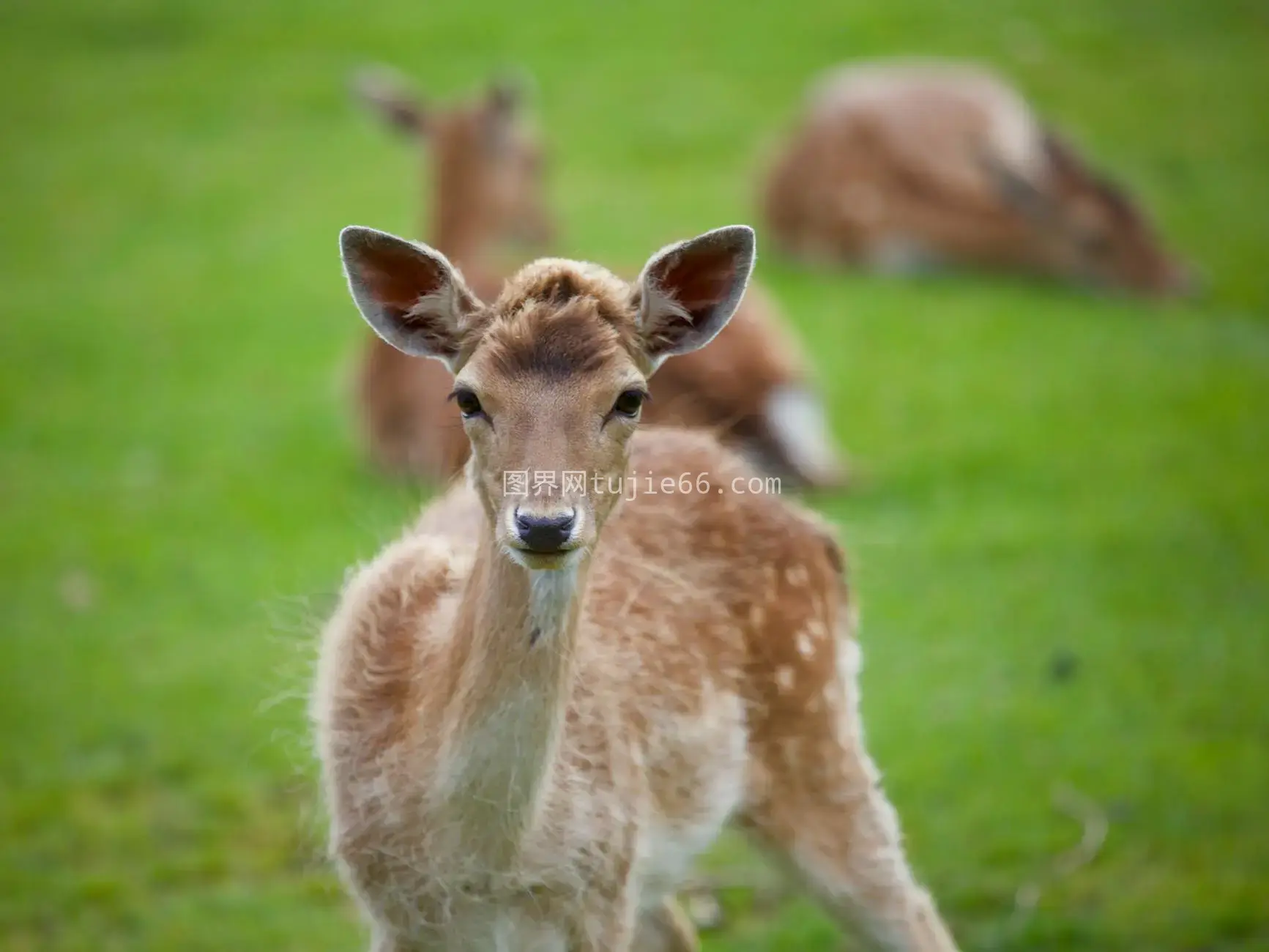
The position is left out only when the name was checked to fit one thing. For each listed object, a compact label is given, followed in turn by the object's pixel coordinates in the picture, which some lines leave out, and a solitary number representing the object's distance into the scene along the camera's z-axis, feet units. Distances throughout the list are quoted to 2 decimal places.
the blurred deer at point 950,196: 79.41
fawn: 23.67
